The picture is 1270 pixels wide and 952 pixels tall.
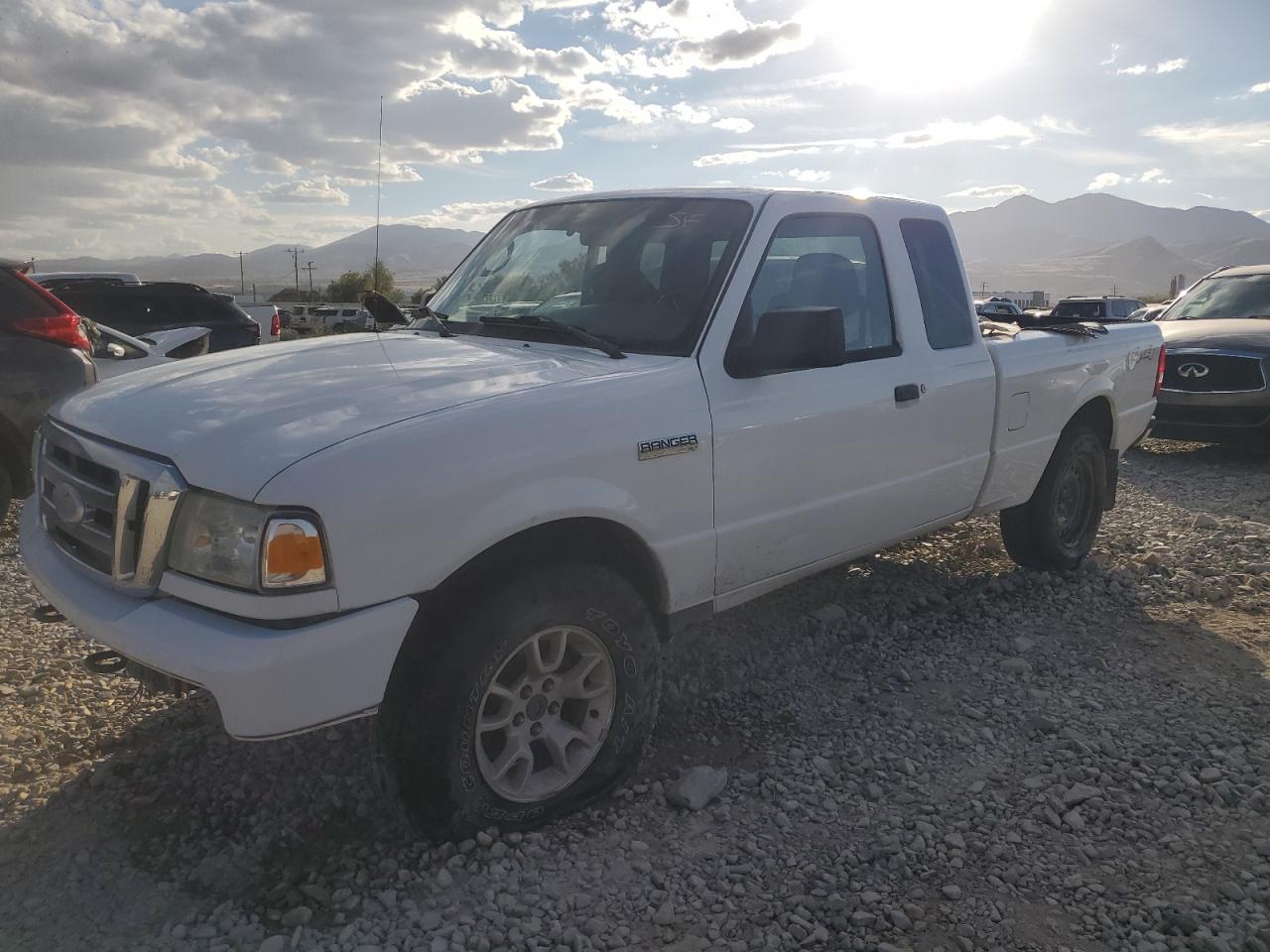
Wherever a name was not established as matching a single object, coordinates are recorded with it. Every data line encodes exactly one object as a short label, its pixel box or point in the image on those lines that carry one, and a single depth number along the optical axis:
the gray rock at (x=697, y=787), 3.13
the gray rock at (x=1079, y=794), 3.17
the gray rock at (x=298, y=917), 2.50
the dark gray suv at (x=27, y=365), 5.53
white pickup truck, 2.36
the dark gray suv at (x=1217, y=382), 8.67
